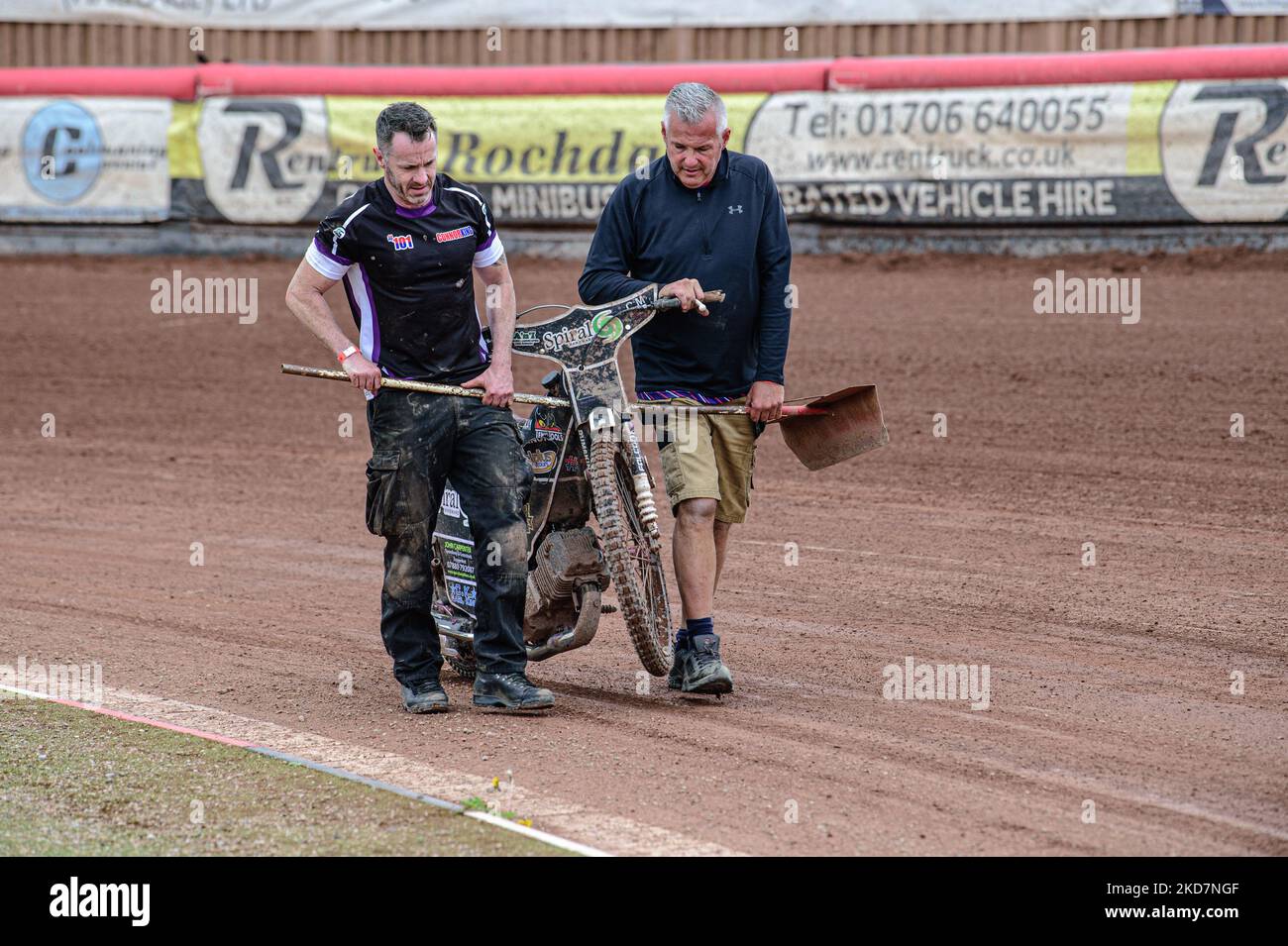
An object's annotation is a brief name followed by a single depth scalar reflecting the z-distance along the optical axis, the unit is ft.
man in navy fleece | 39.86
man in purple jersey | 37.24
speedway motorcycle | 38.68
